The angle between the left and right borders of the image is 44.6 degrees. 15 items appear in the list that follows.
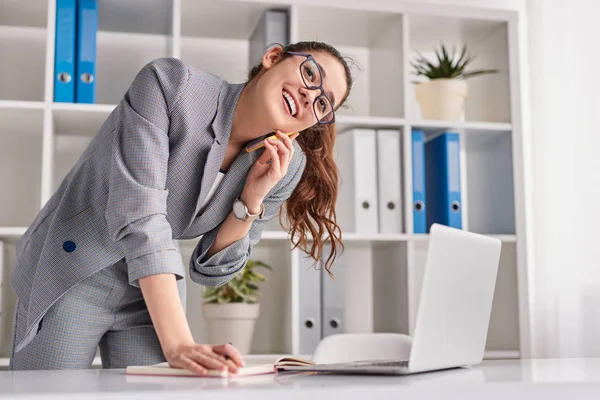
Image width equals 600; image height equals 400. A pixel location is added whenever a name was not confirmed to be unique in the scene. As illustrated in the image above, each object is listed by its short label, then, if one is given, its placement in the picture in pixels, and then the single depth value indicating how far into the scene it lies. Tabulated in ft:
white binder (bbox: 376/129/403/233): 8.13
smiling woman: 4.14
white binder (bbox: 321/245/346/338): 8.02
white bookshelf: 8.04
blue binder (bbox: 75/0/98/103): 7.60
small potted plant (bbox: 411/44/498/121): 8.51
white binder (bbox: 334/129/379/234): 8.07
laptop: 2.70
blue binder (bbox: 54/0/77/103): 7.52
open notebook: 2.69
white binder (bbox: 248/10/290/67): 8.04
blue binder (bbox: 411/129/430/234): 8.21
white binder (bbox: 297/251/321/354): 7.88
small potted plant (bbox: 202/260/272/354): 7.82
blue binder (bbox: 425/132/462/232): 8.28
